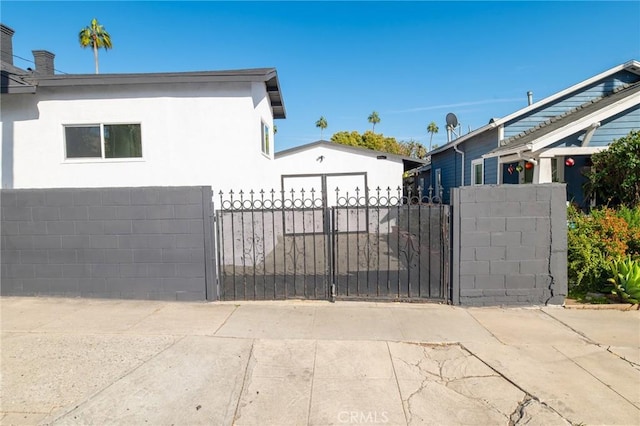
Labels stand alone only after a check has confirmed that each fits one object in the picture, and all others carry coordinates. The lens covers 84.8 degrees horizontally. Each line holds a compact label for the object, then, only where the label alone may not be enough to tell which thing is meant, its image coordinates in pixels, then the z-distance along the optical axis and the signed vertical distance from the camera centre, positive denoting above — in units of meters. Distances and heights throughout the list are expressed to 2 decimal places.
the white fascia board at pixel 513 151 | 8.72 +1.20
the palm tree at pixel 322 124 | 61.88 +13.36
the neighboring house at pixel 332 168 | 13.43 +1.19
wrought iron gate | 5.59 -1.21
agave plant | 5.23 -1.31
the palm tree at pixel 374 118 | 64.31 +14.65
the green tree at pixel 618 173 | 7.09 +0.43
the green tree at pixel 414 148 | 51.52 +7.41
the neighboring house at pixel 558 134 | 8.84 +1.79
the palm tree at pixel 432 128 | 64.25 +12.60
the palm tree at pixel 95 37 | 29.17 +13.99
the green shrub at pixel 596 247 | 5.58 -0.86
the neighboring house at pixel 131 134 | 8.24 +1.62
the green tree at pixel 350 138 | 37.53 +6.48
